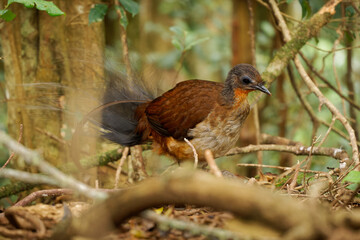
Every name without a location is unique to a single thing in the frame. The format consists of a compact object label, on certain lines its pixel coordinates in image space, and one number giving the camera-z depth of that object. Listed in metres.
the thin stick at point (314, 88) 6.17
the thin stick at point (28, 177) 3.01
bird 7.01
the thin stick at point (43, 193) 4.71
